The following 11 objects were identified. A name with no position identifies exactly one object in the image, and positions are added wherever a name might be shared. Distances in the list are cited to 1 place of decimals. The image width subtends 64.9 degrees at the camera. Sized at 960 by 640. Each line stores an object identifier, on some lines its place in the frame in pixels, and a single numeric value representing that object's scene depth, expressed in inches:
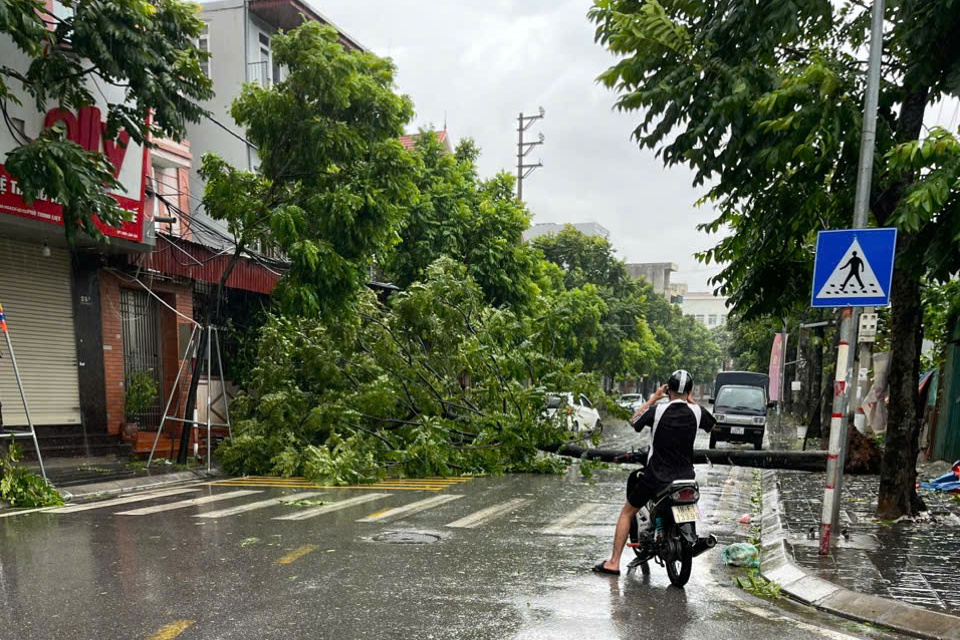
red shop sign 472.4
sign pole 284.7
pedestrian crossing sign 276.4
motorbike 245.6
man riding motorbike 252.2
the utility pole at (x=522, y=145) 1660.9
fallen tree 556.7
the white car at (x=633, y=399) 1842.8
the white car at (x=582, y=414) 757.1
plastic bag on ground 286.5
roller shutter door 540.4
